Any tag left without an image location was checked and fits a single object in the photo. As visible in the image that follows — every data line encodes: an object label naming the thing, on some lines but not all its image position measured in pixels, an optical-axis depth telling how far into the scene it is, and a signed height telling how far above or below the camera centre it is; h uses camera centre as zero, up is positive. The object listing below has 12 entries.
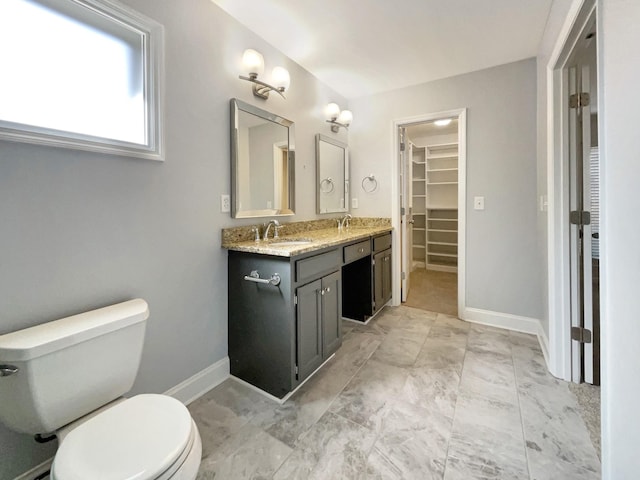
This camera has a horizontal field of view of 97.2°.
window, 1.04 +0.70
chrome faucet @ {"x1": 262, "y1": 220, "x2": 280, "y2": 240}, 1.99 +0.08
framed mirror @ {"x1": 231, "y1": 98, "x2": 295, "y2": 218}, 1.83 +0.55
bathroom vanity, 1.56 -0.42
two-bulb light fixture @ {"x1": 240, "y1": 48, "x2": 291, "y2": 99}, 1.80 +1.10
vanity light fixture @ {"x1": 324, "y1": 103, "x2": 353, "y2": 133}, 2.75 +1.23
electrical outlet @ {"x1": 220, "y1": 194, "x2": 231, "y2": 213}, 1.76 +0.23
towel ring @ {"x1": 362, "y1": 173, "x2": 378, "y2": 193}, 3.11 +0.61
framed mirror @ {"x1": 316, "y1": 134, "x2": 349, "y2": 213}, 2.71 +0.65
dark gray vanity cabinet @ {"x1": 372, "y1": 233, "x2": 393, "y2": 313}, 2.67 -0.33
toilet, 0.76 -0.57
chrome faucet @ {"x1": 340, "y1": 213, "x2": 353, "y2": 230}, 3.11 +0.19
